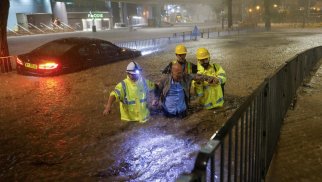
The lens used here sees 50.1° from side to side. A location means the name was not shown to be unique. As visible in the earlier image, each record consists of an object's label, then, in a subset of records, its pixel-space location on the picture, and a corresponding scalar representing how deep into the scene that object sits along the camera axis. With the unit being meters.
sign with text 47.54
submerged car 11.20
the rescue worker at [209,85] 6.60
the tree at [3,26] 12.97
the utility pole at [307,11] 43.66
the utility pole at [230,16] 40.19
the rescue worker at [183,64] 6.64
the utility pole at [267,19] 41.22
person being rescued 6.32
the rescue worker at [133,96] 5.95
